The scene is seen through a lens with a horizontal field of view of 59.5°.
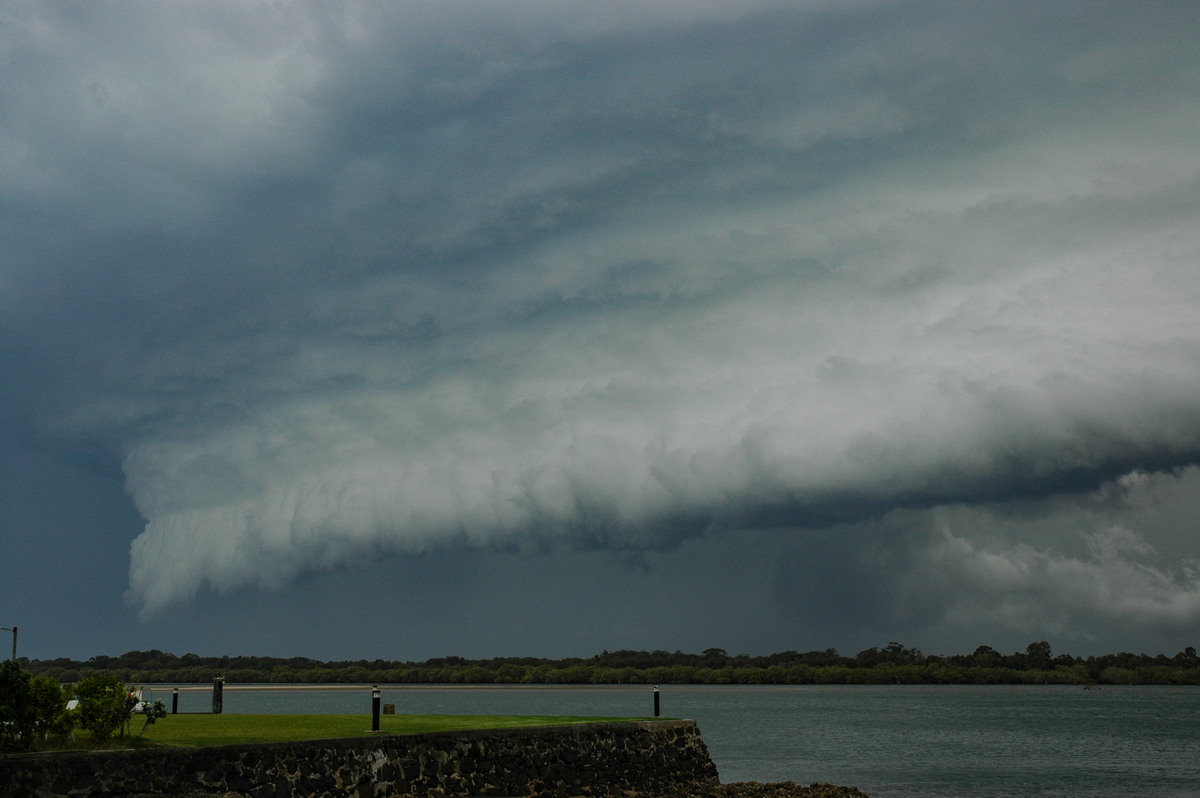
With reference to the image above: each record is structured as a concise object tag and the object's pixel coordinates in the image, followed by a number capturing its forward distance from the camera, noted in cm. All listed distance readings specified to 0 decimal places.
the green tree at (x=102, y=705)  2144
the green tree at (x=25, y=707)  1989
